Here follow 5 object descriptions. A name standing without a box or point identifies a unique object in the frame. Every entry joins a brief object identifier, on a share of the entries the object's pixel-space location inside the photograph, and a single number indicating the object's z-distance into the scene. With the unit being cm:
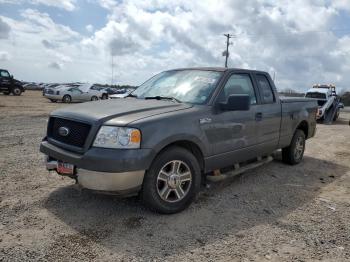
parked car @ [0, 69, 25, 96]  3025
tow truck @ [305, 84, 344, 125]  1977
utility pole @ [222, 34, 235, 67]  4795
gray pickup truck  397
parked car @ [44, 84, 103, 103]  2717
